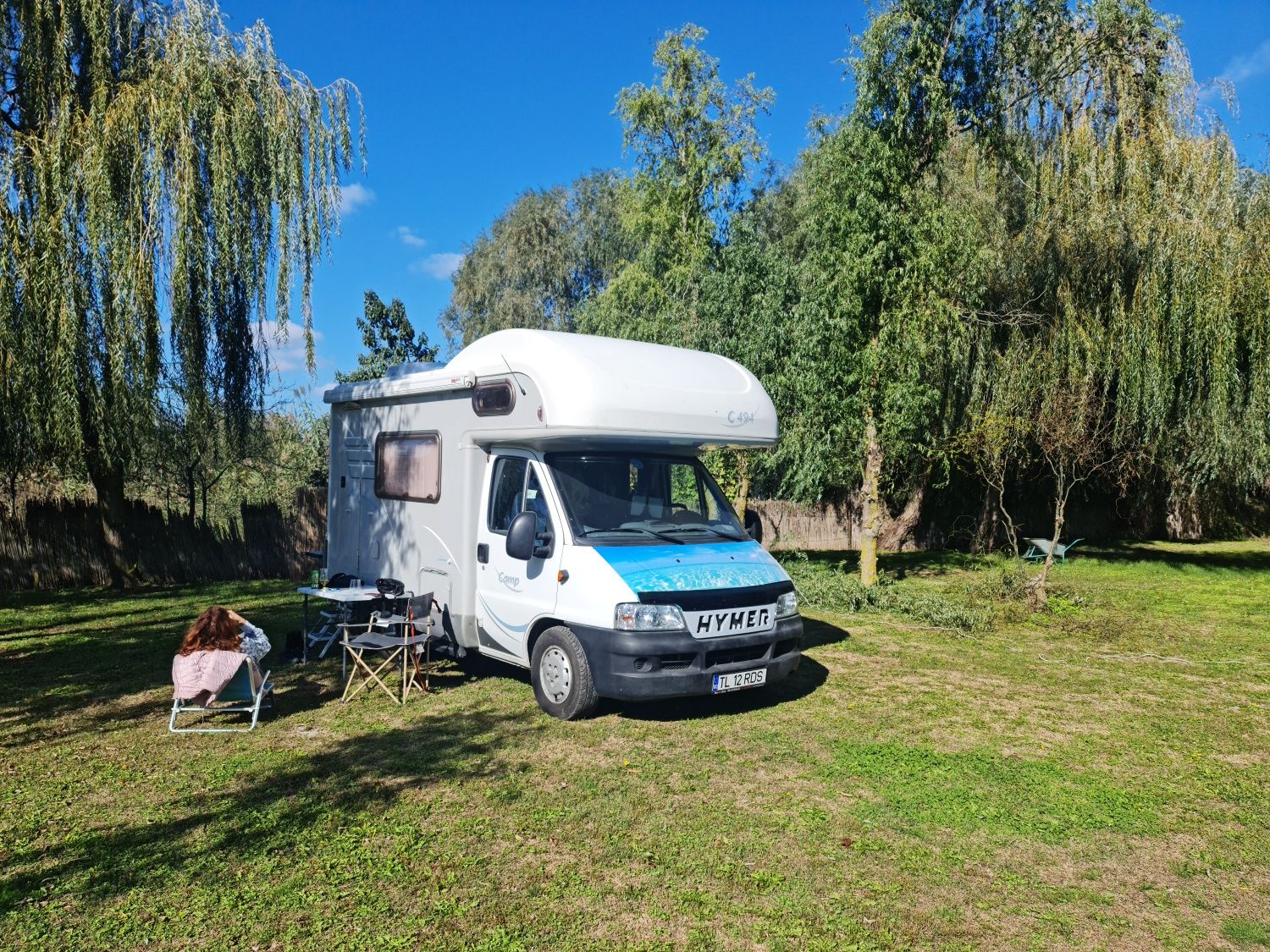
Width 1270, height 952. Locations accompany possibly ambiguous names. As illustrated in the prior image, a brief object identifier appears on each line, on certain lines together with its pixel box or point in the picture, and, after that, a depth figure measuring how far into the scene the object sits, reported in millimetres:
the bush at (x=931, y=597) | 12516
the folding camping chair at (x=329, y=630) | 9453
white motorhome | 7062
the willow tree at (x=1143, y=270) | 15883
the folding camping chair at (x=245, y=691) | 7090
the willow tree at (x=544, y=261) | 42094
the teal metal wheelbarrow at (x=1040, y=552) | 17828
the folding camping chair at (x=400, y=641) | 7957
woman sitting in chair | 6914
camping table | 8461
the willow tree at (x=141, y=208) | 11547
